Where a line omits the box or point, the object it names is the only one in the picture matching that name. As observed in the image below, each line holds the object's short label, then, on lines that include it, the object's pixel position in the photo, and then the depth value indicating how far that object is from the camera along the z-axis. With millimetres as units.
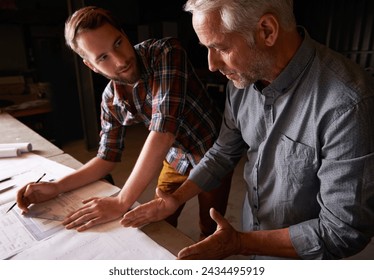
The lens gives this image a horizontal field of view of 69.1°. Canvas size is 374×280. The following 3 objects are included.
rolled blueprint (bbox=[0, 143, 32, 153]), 1356
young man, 912
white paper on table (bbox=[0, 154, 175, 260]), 686
